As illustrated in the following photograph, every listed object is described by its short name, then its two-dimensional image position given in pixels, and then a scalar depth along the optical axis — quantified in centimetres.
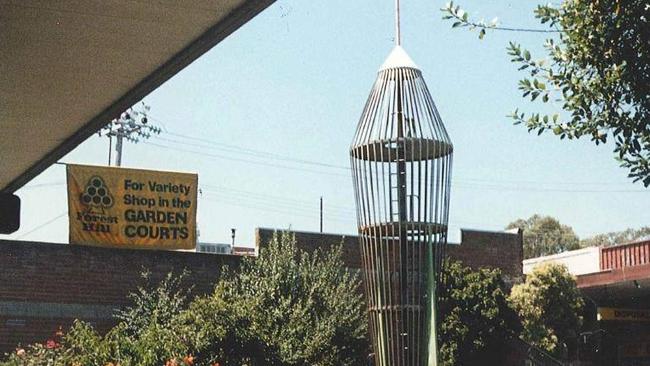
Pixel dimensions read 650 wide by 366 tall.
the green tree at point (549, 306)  2244
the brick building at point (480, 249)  2066
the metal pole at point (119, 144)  3750
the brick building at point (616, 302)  2491
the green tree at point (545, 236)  6694
